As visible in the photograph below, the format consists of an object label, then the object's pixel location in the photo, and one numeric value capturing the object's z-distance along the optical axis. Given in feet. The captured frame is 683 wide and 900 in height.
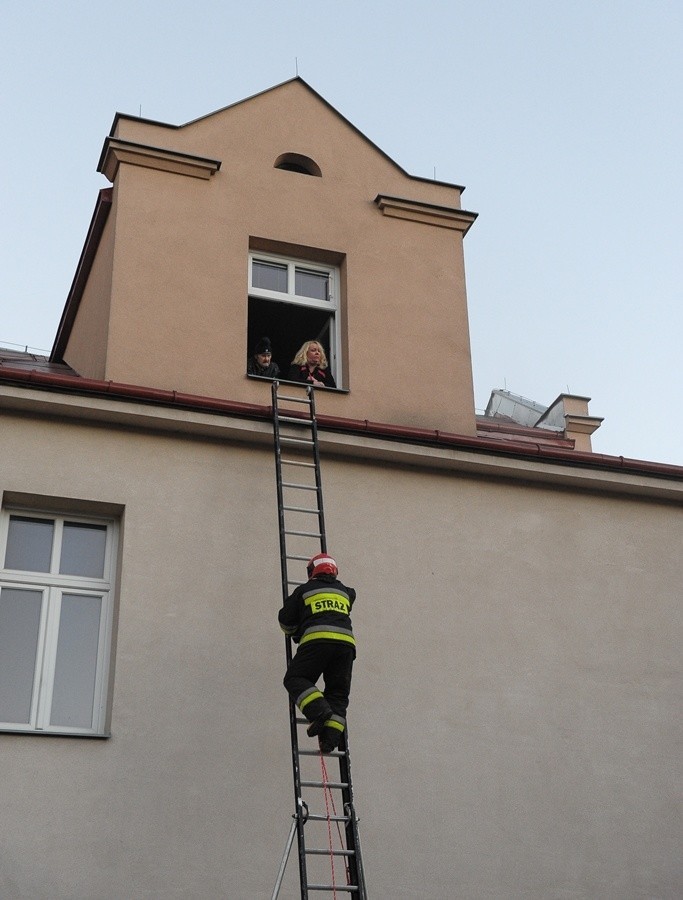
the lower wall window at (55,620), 28.81
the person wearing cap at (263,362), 37.09
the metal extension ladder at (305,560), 25.68
